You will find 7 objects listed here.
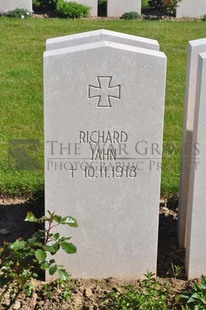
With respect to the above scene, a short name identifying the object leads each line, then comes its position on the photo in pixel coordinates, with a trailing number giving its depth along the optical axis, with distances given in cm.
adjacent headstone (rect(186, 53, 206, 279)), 365
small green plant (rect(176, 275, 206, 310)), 363
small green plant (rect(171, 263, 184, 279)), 410
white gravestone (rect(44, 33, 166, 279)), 359
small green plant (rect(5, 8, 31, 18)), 1475
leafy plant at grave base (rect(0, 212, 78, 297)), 362
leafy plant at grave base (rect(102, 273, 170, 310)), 365
